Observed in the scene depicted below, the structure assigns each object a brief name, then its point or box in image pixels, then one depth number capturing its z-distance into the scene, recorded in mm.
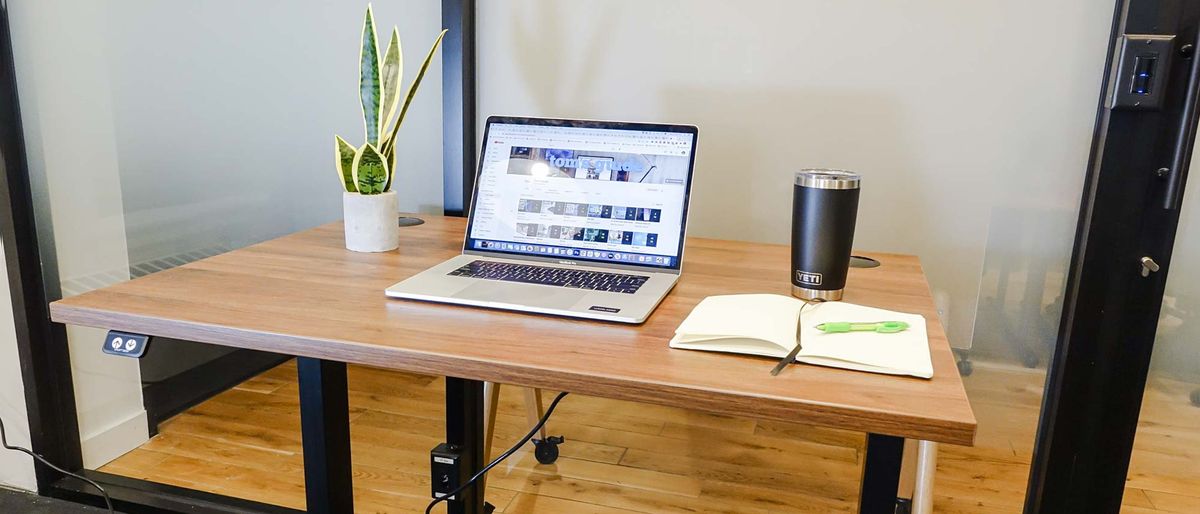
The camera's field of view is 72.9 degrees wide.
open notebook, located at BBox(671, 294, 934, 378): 854
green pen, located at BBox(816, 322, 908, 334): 931
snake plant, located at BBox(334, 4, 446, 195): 1328
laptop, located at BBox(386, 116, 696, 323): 1230
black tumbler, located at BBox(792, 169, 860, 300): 1056
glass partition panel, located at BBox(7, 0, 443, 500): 1740
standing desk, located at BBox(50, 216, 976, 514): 790
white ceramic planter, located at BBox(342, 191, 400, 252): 1320
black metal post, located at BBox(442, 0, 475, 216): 1809
